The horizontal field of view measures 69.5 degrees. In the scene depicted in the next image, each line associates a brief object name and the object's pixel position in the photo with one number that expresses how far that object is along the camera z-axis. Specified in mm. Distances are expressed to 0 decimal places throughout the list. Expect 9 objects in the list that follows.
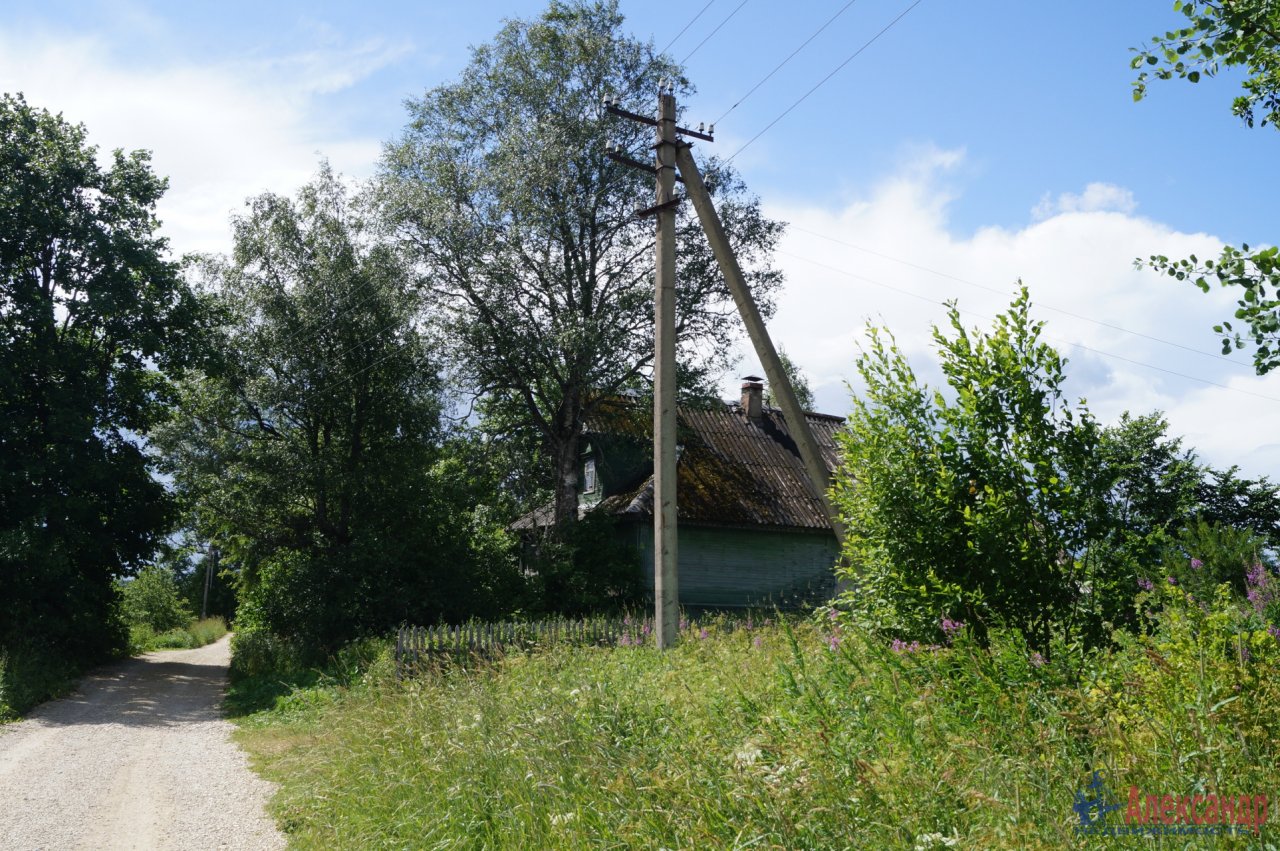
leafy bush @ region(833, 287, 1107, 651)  5770
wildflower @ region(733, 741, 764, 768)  4336
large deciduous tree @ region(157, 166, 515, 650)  22422
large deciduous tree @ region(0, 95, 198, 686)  20812
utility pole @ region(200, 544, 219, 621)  52506
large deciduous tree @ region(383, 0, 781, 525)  23891
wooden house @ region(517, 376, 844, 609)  25719
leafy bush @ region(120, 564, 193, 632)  39781
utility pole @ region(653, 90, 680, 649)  10703
